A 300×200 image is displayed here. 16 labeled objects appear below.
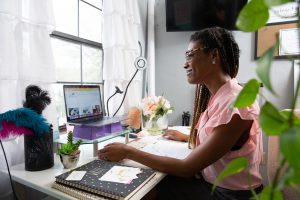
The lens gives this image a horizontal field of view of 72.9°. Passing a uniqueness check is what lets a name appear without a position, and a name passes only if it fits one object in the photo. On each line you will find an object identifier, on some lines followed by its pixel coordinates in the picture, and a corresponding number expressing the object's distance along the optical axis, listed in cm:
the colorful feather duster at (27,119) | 80
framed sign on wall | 184
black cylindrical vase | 84
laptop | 108
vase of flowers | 148
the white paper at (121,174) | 75
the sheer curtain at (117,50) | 173
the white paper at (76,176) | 74
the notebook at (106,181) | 66
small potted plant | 87
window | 152
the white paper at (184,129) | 155
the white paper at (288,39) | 183
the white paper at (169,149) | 107
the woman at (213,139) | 80
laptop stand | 107
